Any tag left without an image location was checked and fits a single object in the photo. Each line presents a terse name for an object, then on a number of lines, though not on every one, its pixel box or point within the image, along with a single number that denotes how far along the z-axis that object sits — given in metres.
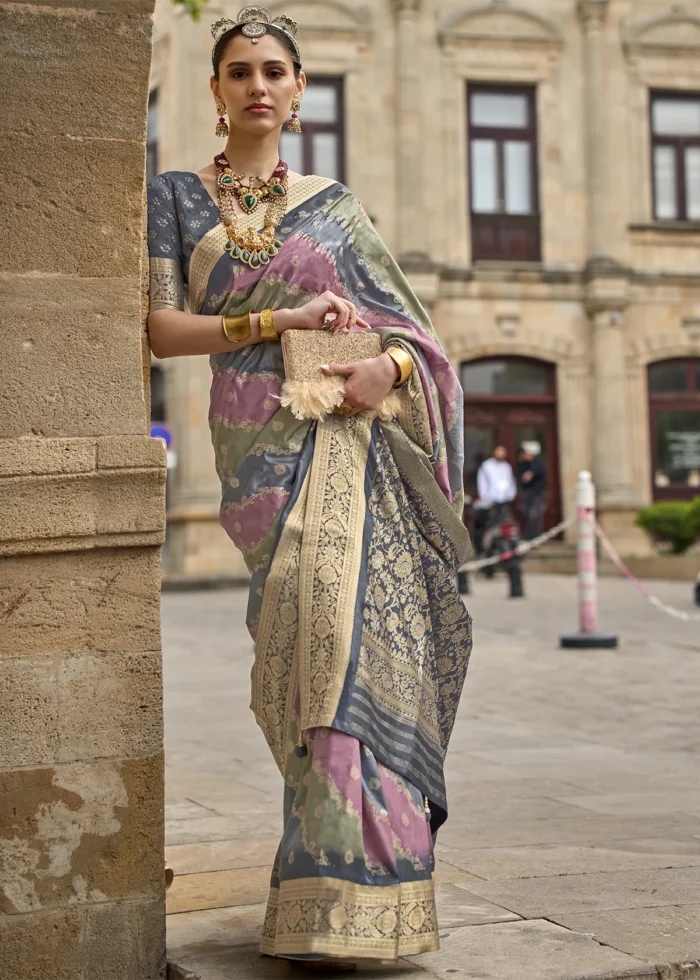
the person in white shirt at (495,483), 20.56
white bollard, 11.31
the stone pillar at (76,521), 3.14
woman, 3.10
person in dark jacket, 22.28
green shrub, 21.06
